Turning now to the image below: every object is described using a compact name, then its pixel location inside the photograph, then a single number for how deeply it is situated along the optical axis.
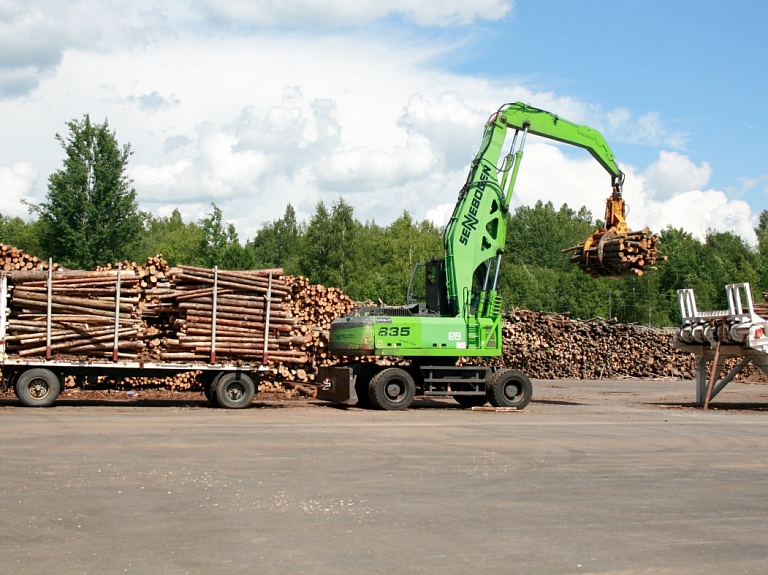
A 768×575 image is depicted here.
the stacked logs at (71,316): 20.25
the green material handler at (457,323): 21.56
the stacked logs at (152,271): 22.48
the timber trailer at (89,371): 19.97
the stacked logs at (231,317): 21.25
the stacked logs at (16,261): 22.86
